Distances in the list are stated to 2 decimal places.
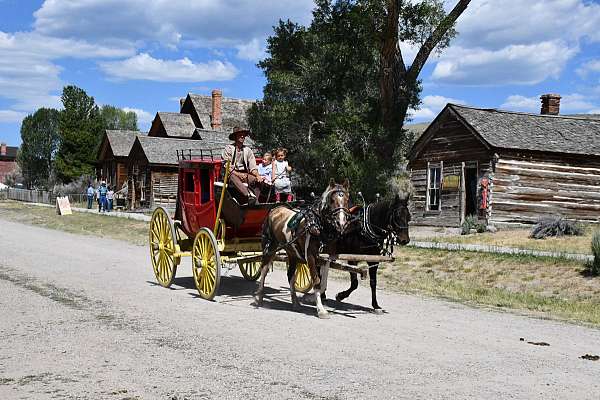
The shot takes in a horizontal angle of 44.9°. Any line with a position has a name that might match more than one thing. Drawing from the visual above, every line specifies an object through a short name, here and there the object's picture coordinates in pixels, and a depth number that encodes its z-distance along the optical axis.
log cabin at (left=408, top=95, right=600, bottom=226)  29.25
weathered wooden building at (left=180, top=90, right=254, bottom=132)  65.25
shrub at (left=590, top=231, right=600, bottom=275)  15.49
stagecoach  12.30
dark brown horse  10.77
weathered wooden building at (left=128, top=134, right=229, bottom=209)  51.22
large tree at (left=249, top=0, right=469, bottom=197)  29.78
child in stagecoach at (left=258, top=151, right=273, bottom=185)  12.81
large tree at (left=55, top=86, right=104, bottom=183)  72.25
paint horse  10.61
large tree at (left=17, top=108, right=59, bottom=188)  86.50
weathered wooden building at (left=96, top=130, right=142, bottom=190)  61.62
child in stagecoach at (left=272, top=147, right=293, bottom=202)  12.68
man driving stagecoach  12.55
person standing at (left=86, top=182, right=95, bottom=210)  51.59
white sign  42.72
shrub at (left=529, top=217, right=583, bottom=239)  23.45
